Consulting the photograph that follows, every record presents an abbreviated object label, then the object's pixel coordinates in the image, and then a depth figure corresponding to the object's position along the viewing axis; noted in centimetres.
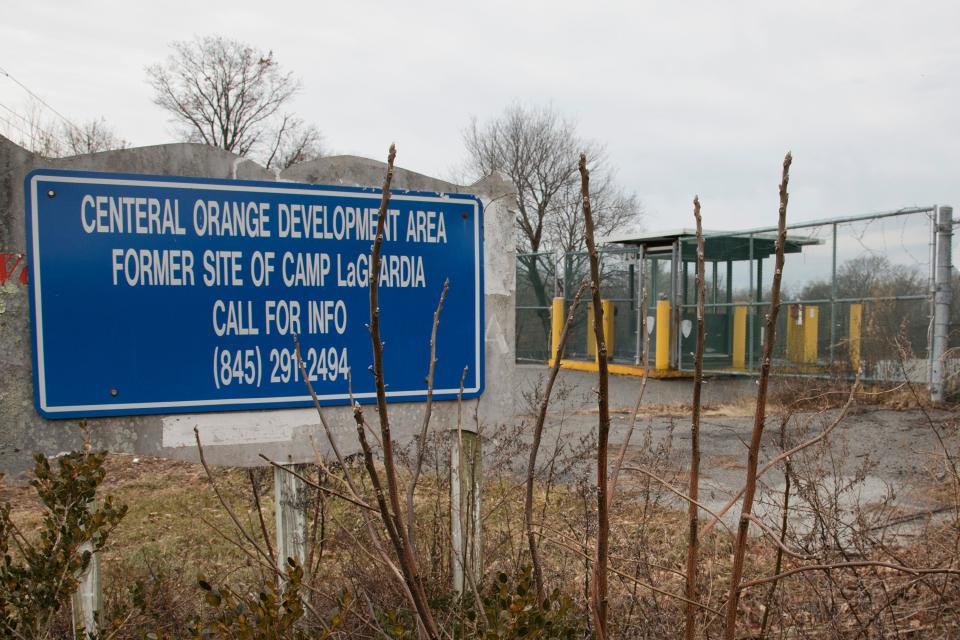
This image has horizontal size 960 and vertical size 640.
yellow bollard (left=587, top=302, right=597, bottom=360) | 1684
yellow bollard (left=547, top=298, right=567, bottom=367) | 1709
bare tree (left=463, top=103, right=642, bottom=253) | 3209
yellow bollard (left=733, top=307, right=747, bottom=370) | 1446
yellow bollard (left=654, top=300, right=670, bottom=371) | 1506
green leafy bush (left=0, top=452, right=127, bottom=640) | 222
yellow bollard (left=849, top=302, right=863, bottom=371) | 1167
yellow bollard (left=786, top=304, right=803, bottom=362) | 1283
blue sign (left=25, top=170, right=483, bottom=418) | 263
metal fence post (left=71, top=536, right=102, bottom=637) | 270
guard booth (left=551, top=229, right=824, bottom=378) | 1319
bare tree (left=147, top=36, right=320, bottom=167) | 3231
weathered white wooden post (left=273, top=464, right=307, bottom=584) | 296
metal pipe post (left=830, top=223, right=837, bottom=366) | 1205
